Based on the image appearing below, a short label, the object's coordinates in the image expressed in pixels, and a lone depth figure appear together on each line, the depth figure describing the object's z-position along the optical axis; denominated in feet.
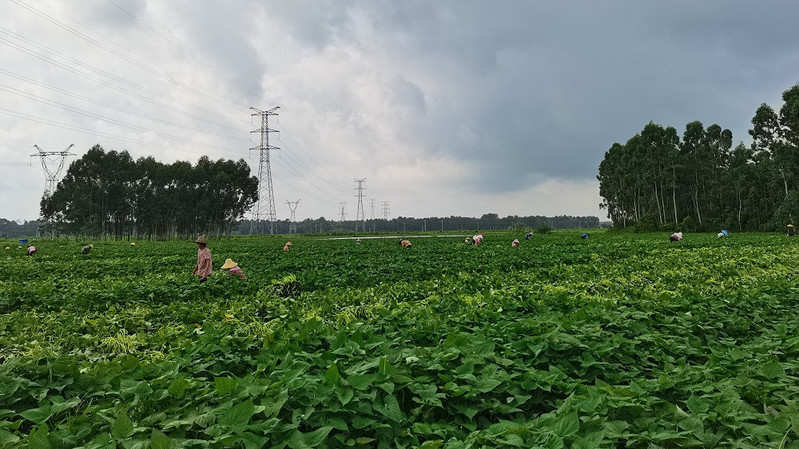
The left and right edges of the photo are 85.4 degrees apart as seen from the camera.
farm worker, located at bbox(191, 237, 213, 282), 40.19
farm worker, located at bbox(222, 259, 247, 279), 41.28
